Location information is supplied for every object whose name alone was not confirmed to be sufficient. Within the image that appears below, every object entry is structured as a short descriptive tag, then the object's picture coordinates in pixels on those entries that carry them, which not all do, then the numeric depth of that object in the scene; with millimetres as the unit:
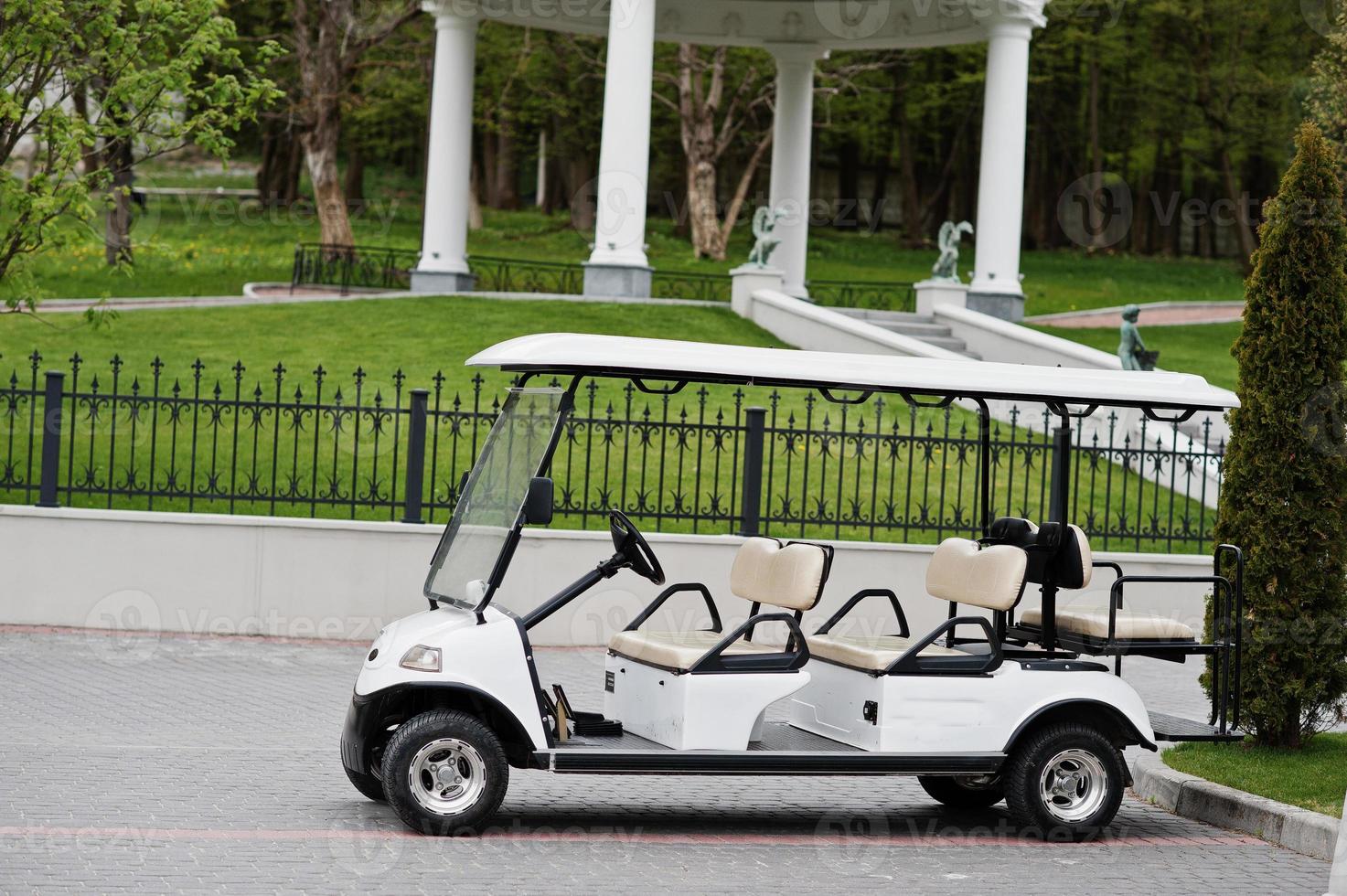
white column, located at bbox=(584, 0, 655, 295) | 24047
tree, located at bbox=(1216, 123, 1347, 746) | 8711
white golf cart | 6984
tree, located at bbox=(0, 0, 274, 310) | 13156
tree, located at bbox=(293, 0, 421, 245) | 32531
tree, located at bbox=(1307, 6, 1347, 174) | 18109
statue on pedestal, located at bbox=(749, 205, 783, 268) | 25859
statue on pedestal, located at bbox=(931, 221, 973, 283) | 25891
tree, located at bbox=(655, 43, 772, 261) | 36062
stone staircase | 24391
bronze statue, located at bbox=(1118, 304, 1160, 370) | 18125
